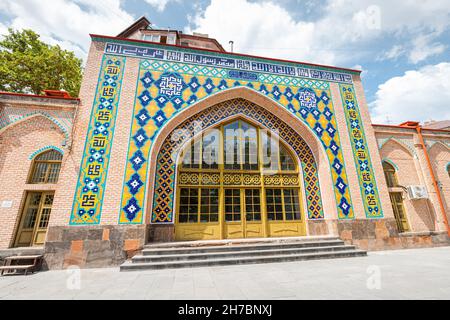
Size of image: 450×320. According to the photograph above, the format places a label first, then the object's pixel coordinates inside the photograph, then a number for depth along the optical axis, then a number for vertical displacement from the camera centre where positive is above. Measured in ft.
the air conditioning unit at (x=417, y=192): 24.42 +3.04
